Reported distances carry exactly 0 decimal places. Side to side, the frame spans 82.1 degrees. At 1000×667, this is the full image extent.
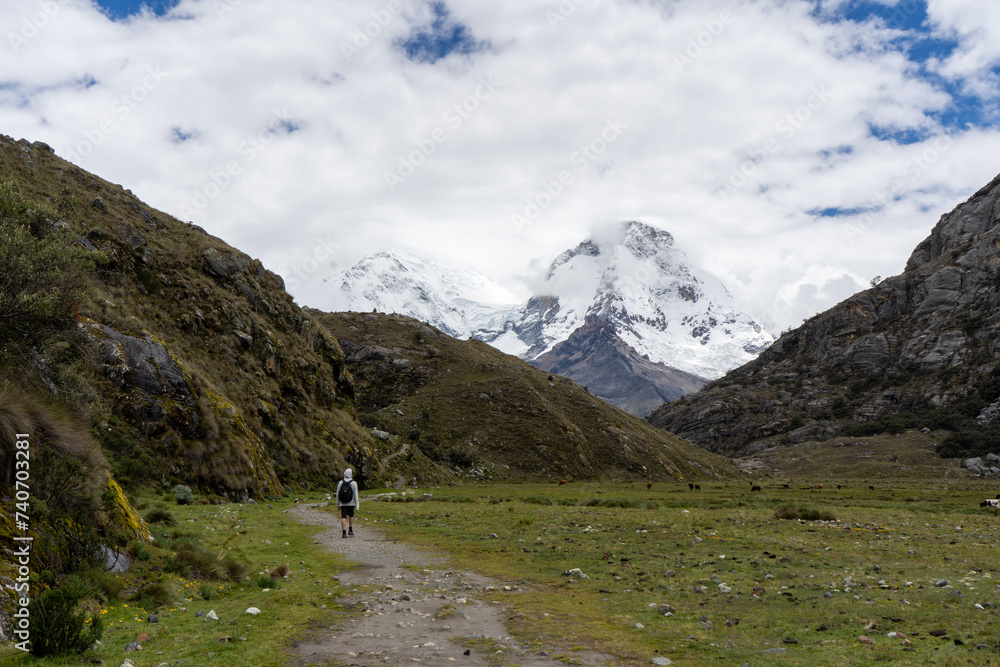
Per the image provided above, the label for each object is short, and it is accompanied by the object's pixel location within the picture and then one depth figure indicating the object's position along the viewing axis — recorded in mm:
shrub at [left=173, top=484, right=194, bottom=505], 31812
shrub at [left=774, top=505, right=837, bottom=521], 33219
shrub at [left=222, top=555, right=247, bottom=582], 15344
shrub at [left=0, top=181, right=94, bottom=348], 16859
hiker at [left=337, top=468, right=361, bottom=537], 25016
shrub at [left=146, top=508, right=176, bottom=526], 20938
